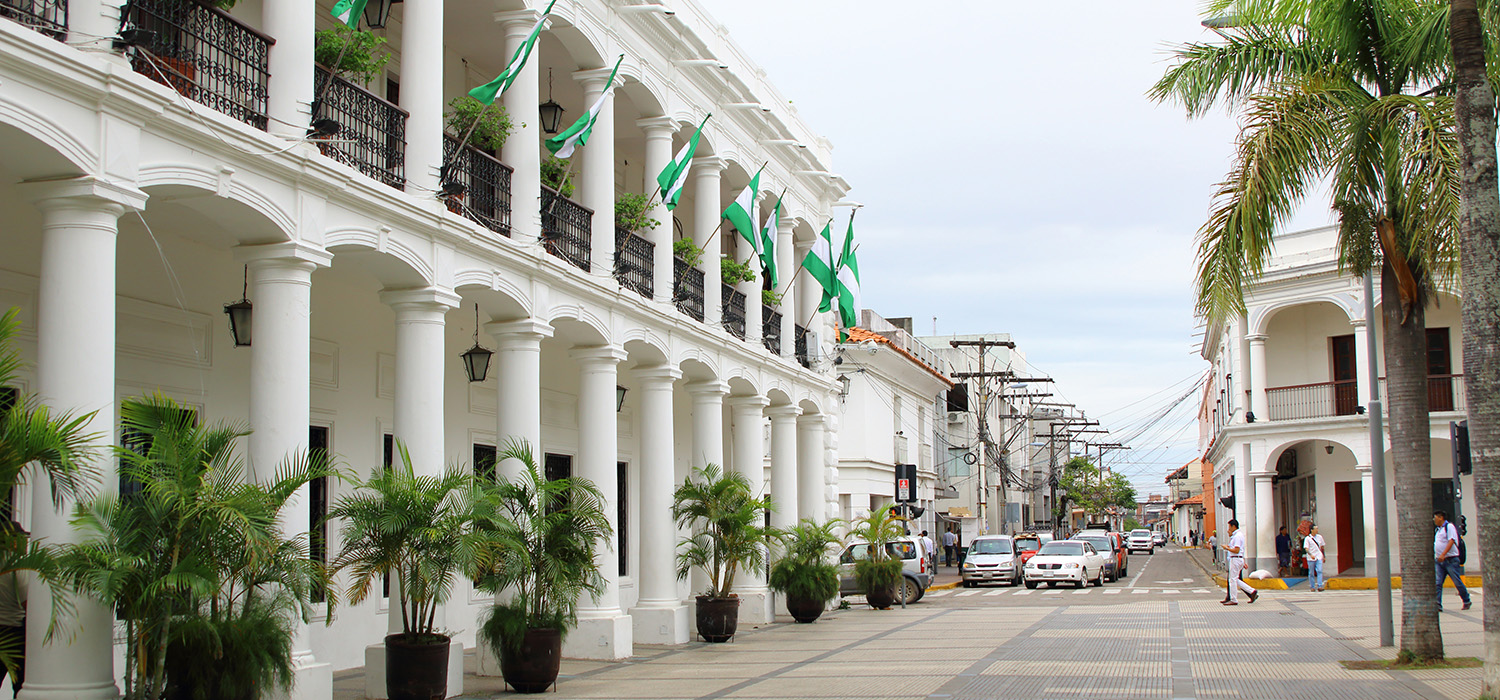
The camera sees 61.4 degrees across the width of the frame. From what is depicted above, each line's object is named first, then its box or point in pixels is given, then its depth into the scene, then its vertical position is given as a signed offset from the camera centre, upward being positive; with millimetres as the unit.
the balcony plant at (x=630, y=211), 18172 +3690
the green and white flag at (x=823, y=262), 22500 +3624
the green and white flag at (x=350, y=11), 10742 +3967
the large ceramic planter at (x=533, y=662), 12977 -1981
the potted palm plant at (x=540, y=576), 12977 -1097
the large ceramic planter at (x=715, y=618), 18781 -2241
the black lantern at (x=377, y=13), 13074 +4927
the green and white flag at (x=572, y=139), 14578 +3815
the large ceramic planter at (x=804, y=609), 22359 -2541
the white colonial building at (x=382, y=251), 8594 +2165
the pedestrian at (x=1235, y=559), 25641 -2046
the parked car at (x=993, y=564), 37688 -3017
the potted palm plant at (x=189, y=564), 8188 -590
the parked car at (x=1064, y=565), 35781 -2962
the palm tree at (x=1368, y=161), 12992 +3087
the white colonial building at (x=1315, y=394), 34750 +1811
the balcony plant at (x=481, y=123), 13688 +3835
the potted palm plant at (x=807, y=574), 22203 -1916
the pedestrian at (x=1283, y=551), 35750 -2620
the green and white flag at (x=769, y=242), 20844 +3686
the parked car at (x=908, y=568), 28094 -2417
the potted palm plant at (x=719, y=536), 18781 -1046
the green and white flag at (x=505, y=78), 12773 +3998
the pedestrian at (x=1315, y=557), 29703 -2343
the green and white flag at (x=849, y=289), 24266 +3432
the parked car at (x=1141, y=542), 85000 -5474
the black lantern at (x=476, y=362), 15641 +1342
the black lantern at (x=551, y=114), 17453 +4928
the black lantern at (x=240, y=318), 12430 +1524
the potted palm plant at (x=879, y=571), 25703 -2219
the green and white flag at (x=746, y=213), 18875 +3782
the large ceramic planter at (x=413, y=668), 11555 -1803
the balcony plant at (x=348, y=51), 11719 +3944
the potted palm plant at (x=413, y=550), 11125 -701
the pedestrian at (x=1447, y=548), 20297 -1475
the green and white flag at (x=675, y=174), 17000 +3948
